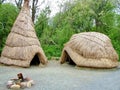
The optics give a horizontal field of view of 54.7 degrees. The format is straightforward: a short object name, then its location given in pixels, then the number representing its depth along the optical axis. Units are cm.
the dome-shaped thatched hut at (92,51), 630
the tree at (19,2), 955
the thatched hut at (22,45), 631
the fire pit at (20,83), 414
